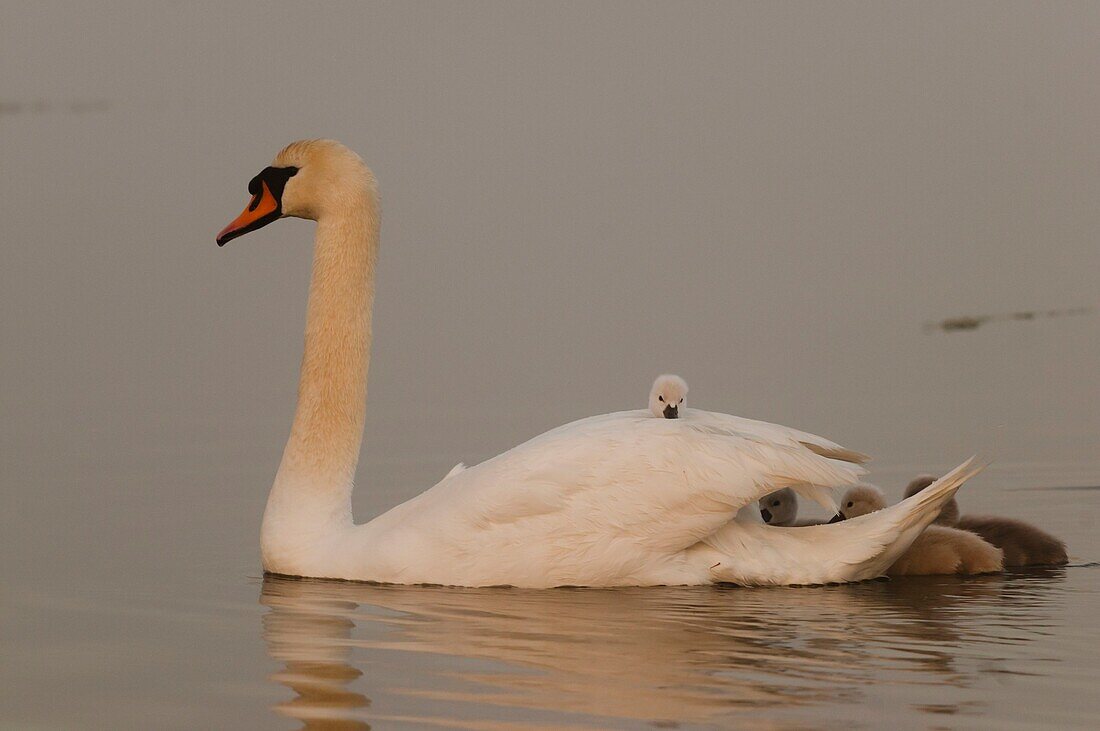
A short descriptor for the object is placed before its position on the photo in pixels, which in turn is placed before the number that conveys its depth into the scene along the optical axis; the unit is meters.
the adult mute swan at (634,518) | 17.41
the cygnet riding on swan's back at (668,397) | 18.72
